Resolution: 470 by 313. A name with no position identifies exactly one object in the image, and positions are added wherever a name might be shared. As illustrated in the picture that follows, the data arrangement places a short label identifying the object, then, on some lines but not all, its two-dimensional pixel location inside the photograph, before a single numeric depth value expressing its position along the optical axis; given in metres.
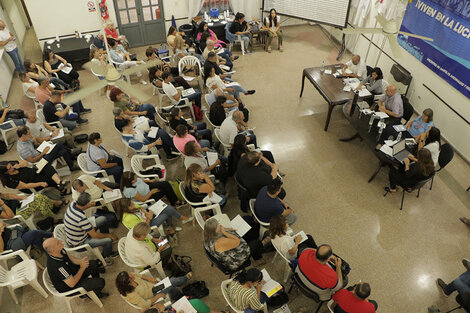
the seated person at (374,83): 6.51
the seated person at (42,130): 5.62
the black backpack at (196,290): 4.25
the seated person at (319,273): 3.57
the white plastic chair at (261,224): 4.43
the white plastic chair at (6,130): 5.97
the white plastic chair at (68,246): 4.17
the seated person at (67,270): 3.63
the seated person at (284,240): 3.90
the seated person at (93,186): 4.51
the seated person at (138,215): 4.15
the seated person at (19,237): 4.20
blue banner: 5.81
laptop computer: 5.29
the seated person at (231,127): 5.46
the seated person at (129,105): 6.11
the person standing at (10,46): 7.64
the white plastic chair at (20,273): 3.98
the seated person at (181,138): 5.15
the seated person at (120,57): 7.90
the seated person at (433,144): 5.09
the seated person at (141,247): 3.77
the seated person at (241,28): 9.21
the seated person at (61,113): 6.16
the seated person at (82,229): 4.15
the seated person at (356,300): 3.35
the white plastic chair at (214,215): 4.41
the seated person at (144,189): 4.52
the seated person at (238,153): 5.03
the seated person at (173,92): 6.52
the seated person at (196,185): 4.51
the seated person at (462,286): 3.84
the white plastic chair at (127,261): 3.93
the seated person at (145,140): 5.48
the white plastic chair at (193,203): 4.62
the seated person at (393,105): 5.94
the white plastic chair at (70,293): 3.72
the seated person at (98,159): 5.03
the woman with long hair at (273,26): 9.44
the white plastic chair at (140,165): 5.07
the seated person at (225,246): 3.88
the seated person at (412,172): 4.77
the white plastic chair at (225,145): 5.64
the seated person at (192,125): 5.75
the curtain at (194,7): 9.57
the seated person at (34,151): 5.18
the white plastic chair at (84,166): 5.01
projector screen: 8.65
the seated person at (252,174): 4.68
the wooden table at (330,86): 6.45
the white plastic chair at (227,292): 3.53
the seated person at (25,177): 4.83
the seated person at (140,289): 3.32
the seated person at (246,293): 3.50
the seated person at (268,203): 4.17
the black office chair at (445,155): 5.15
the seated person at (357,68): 6.88
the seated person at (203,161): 4.94
